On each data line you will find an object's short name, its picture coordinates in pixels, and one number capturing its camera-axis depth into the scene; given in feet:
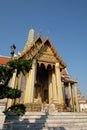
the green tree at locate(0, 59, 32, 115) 12.04
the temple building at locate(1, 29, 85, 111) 27.95
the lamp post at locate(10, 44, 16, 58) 21.81
